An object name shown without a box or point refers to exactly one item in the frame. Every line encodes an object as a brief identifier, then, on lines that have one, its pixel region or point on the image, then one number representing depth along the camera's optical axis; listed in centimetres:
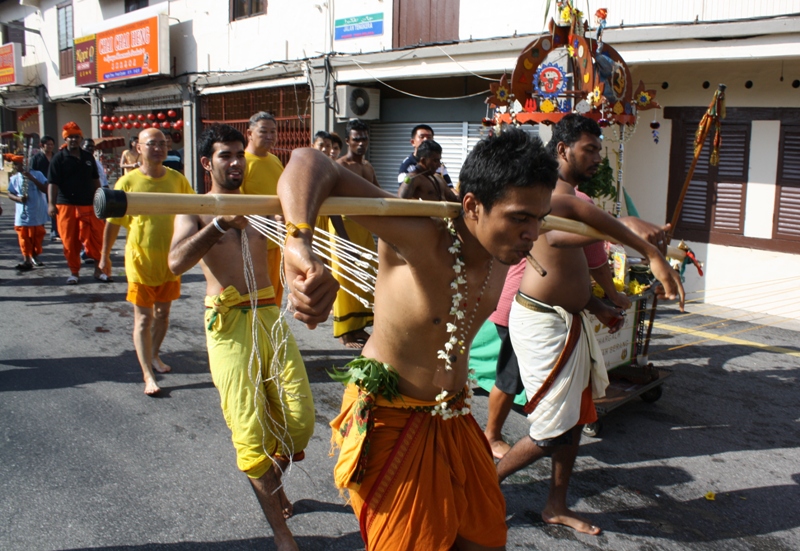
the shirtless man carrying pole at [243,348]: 311
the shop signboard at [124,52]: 1648
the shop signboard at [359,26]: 1148
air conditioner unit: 1191
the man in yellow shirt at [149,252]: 519
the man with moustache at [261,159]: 552
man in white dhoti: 336
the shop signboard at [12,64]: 2569
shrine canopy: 544
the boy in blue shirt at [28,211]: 962
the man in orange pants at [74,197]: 877
